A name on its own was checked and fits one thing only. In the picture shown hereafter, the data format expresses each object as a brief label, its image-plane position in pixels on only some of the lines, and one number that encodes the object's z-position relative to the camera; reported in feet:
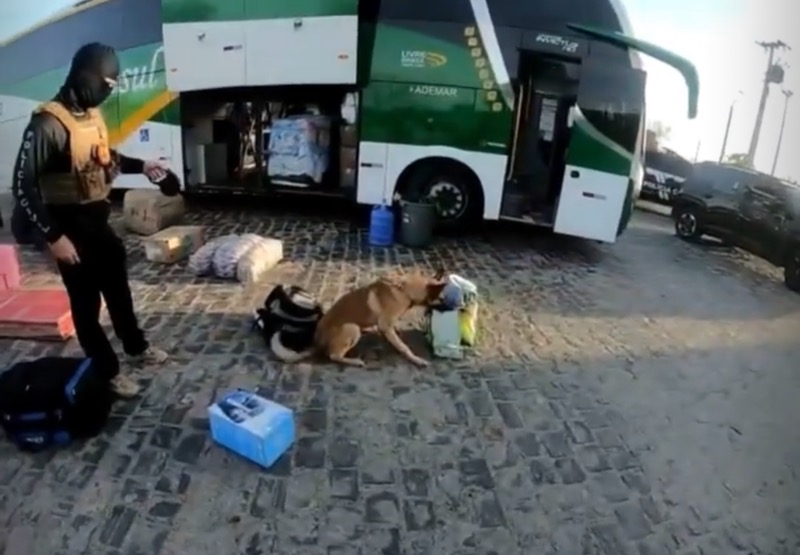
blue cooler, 10.80
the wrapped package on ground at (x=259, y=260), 20.62
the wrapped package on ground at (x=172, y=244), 21.84
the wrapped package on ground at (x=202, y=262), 21.02
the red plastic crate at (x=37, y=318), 15.38
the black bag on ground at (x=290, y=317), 15.11
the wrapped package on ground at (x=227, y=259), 20.76
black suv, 27.27
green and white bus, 24.20
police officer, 10.30
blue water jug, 25.64
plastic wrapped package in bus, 28.96
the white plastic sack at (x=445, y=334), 15.55
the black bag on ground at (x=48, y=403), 10.69
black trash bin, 25.43
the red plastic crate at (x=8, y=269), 18.15
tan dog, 14.67
